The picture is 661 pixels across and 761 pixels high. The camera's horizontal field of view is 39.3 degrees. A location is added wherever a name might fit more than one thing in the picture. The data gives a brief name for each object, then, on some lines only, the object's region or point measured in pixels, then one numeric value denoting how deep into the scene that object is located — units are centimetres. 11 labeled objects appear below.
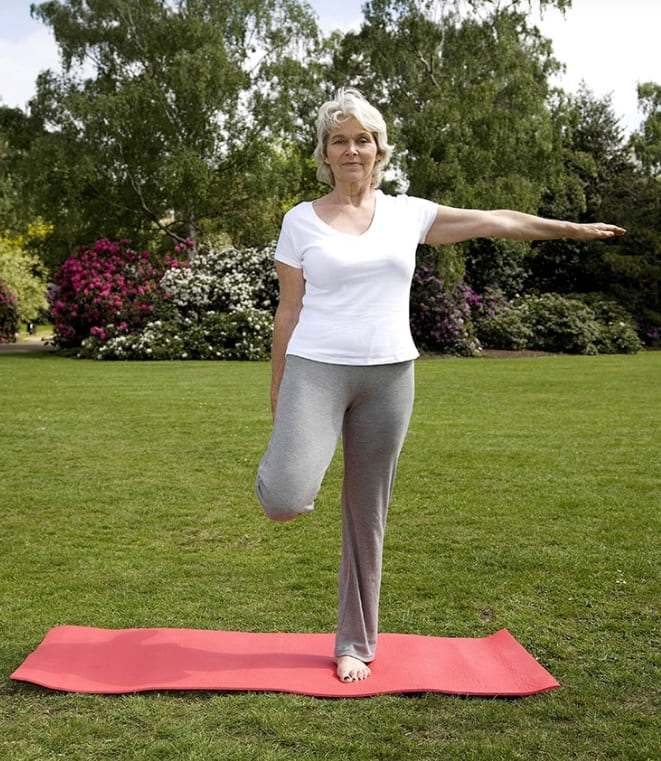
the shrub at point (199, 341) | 1931
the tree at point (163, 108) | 2152
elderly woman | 320
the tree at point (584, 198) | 2600
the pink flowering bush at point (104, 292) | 2039
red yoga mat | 337
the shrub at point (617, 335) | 2300
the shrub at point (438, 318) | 2156
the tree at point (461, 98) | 2127
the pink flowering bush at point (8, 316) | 2663
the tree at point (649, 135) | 3031
